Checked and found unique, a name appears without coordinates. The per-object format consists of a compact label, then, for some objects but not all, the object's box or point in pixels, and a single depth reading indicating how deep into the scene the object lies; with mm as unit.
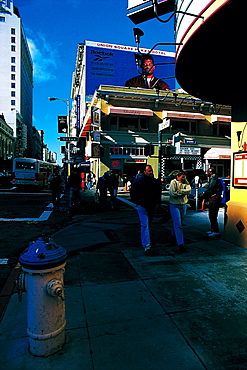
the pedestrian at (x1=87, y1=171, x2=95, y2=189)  26434
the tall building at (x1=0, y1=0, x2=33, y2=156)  95350
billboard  38594
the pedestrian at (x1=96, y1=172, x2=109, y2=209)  12594
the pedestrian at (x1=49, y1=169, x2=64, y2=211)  11664
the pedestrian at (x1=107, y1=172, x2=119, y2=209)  12344
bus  22188
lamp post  28906
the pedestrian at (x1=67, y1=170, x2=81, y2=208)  12039
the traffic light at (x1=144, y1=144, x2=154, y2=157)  11258
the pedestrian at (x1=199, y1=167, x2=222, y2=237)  6688
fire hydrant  2264
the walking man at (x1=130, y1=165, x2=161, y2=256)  5316
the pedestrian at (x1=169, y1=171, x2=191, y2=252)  5488
